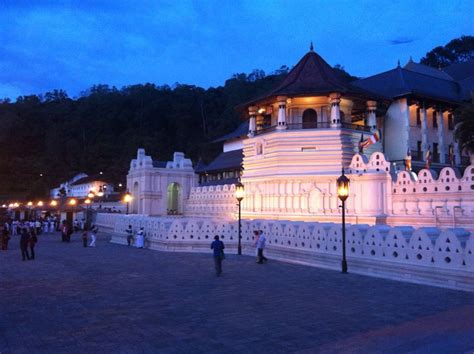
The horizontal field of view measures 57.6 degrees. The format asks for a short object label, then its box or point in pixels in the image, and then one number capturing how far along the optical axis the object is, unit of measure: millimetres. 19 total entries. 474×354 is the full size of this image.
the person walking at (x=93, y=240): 23316
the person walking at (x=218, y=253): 12508
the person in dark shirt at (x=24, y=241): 16984
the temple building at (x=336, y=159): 20672
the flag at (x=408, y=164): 24594
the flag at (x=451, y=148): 33766
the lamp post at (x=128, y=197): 37016
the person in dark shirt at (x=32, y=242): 17345
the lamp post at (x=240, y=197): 18562
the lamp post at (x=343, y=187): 13968
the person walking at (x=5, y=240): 21516
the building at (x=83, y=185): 69188
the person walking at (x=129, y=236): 23855
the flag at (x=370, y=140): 25548
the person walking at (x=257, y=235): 16062
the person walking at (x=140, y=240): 21906
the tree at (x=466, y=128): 23984
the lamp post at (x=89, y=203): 37044
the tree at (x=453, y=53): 75562
